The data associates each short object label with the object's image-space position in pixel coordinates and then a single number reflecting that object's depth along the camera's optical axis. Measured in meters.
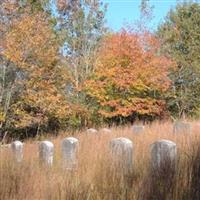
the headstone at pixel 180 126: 11.06
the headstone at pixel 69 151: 7.33
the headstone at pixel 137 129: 12.00
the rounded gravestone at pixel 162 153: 5.56
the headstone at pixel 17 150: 6.72
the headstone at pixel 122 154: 5.69
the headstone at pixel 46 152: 7.62
